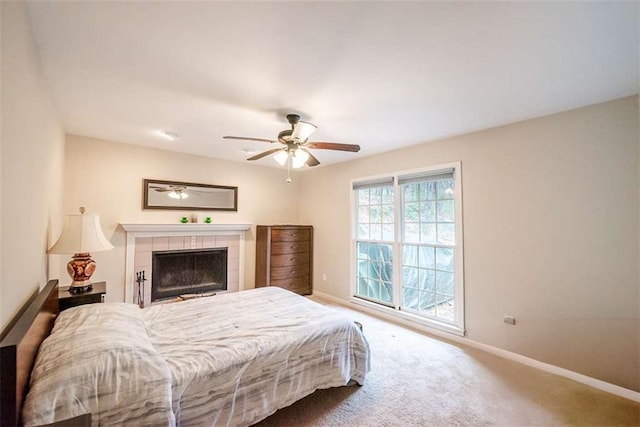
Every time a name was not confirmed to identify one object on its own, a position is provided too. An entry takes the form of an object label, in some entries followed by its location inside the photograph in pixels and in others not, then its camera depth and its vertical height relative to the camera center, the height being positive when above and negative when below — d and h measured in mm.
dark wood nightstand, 2285 -694
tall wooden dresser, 4605 -662
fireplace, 3748 -371
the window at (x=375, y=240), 4039 -305
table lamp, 2311 -233
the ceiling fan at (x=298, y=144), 2428 +735
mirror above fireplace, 3965 +367
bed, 1196 -832
